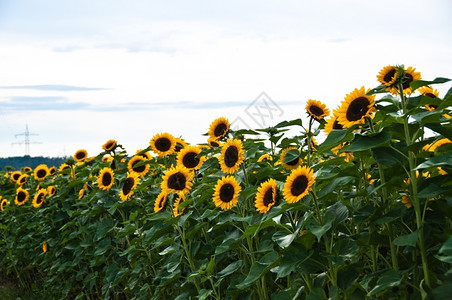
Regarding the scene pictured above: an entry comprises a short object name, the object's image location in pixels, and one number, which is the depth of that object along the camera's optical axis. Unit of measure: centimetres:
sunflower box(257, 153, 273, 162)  414
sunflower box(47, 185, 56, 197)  694
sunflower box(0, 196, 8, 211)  855
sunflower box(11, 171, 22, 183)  914
